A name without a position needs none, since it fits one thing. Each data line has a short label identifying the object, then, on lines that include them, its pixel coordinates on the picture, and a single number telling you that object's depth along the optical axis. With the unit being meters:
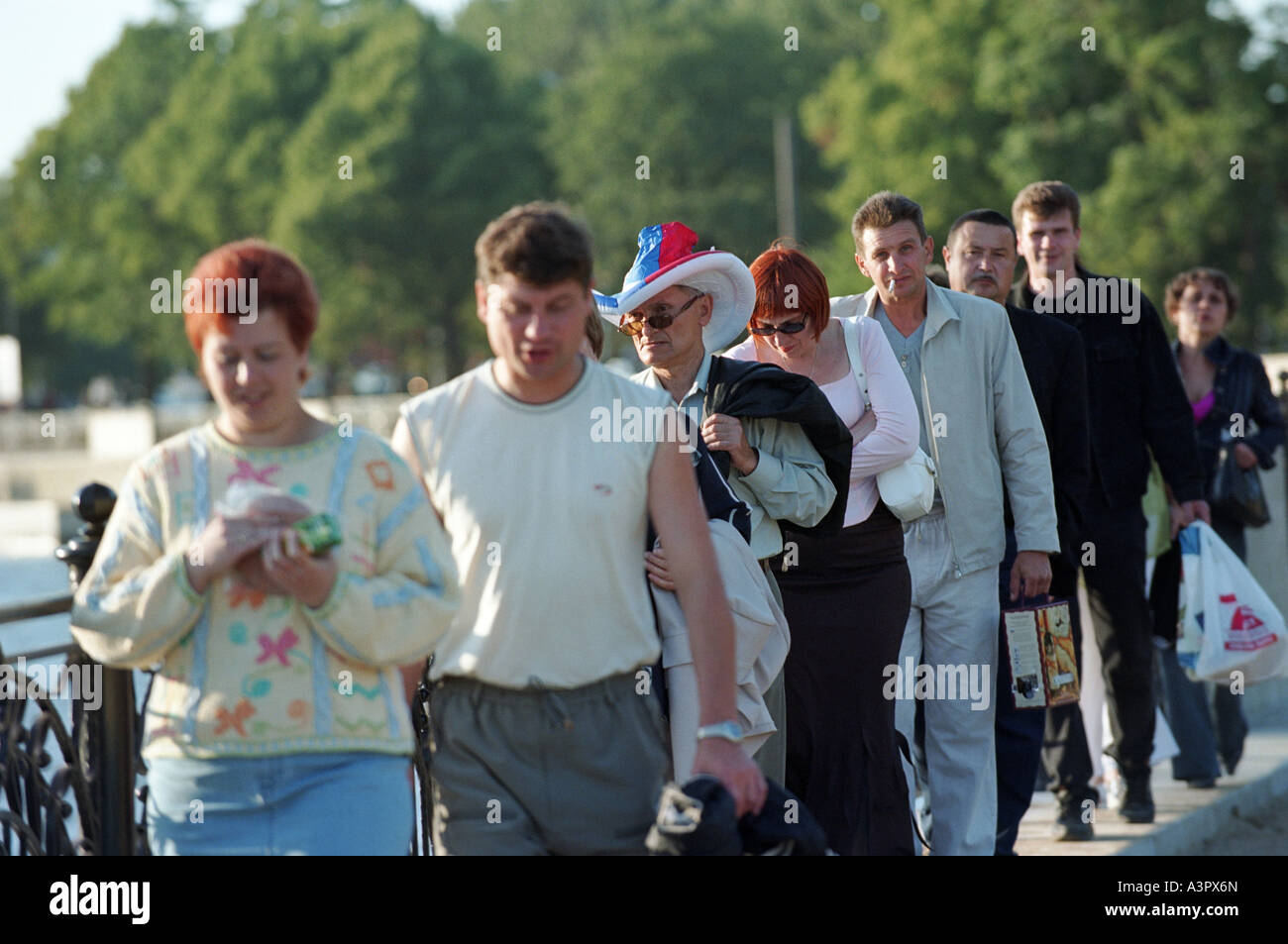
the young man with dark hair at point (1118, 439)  14.41
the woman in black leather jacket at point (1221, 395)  17.14
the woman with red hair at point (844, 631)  11.17
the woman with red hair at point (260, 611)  6.69
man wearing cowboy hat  10.23
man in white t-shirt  7.21
